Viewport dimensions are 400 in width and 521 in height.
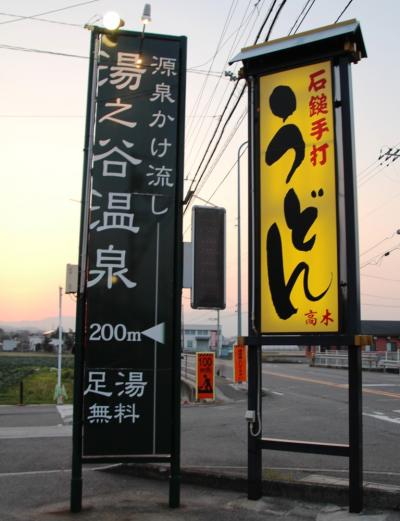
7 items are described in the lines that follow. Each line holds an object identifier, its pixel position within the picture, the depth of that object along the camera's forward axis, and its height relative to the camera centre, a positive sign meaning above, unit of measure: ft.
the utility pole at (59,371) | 71.41 -5.12
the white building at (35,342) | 530.51 -7.71
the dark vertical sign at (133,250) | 20.26 +3.10
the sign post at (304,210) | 19.40 +4.51
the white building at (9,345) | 534.37 -10.75
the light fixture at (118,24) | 20.29 +11.02
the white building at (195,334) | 346.54 -0.28
